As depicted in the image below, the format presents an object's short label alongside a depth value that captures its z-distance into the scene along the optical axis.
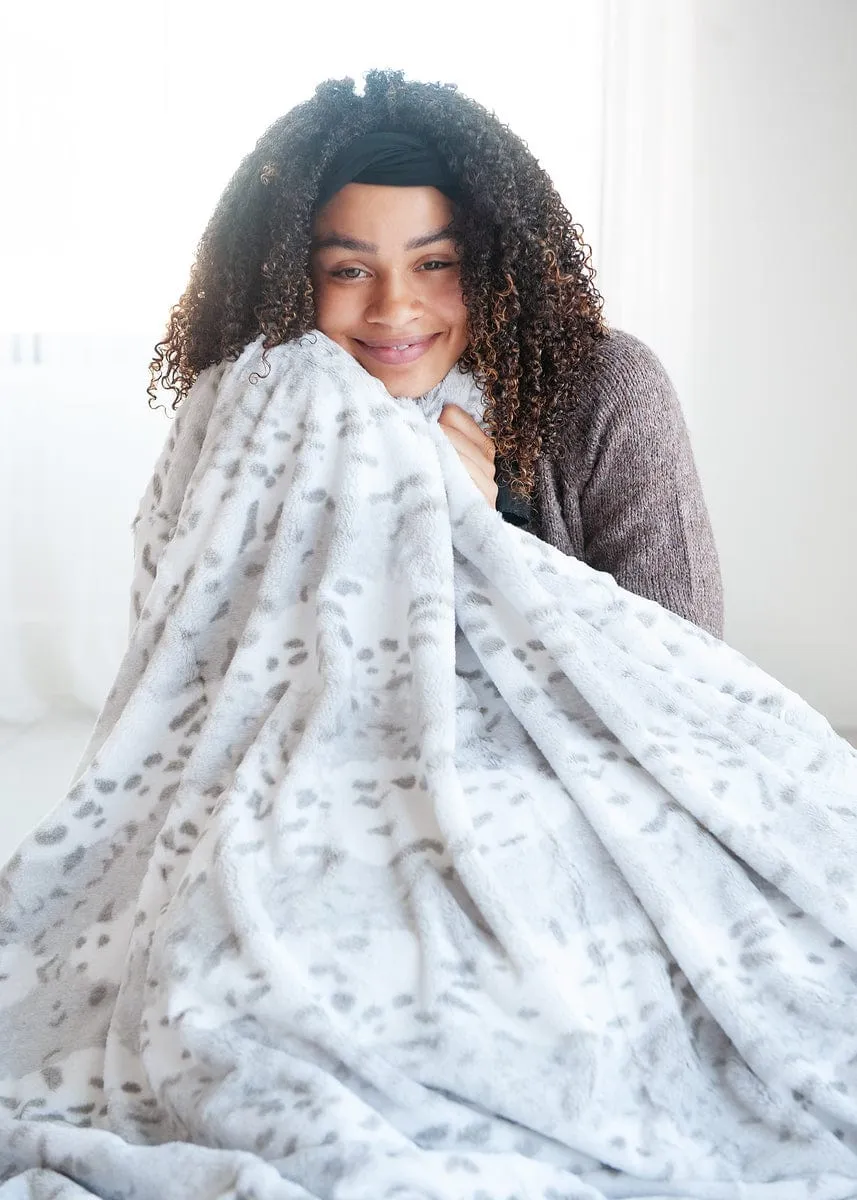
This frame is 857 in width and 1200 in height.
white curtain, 2.53
